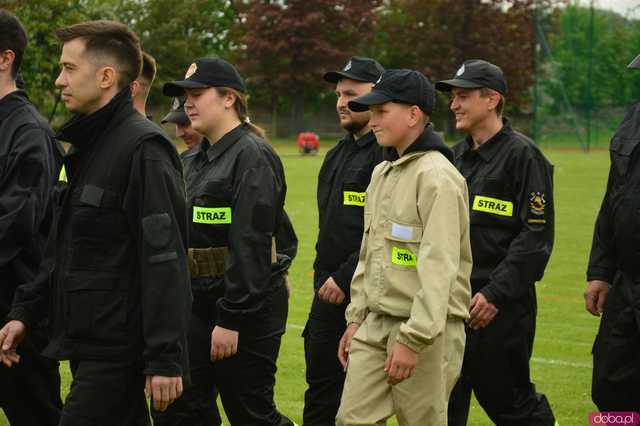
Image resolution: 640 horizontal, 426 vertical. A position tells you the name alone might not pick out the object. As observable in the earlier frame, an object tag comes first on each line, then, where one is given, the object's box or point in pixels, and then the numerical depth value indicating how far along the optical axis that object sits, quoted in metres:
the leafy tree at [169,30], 105.01
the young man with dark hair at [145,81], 10.25
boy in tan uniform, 7.70
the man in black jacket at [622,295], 9.28
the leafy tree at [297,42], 115.29
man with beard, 10.53
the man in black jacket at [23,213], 8.54
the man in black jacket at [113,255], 6.81
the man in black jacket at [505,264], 10.06
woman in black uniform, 9.04
